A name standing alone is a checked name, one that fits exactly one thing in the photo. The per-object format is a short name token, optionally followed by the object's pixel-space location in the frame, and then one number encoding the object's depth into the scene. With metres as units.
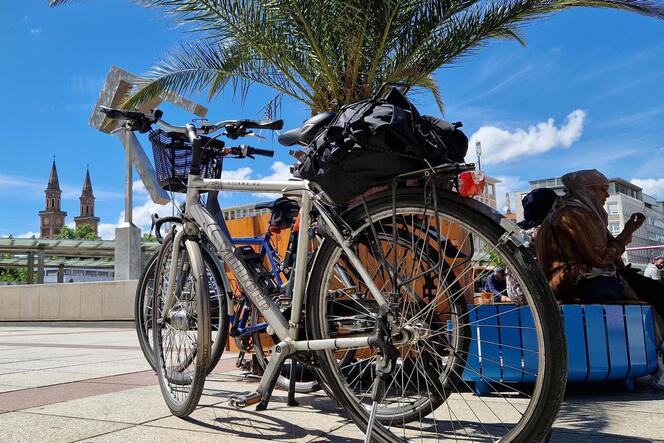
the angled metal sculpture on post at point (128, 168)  17.94
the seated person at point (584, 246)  4.10
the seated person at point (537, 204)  4.86
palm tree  6.44
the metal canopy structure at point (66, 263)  42.31
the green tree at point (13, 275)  89.06
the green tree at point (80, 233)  101.00
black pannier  2.09
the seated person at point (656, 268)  10.07
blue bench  3.52
